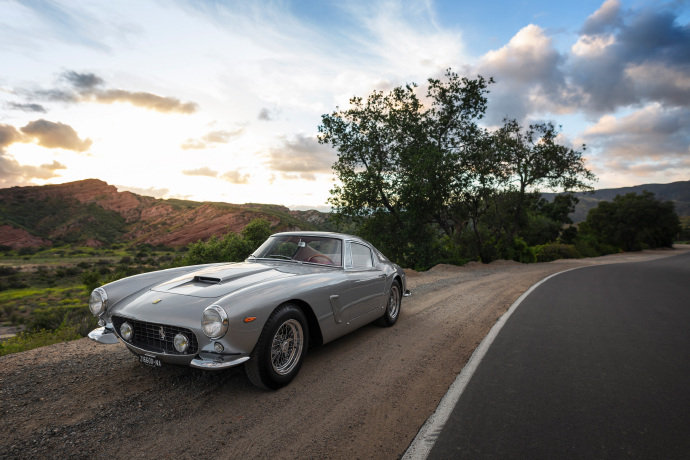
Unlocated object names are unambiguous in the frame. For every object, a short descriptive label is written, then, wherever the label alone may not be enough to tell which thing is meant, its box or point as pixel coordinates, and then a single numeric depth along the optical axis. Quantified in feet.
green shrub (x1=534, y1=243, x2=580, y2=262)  94.84
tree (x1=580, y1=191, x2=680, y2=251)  142.31
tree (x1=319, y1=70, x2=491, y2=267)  61.46
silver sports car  9.90
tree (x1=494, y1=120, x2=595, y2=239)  79.82
